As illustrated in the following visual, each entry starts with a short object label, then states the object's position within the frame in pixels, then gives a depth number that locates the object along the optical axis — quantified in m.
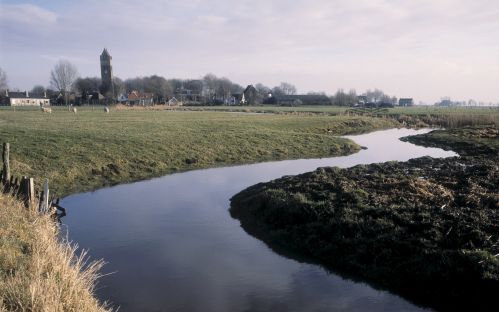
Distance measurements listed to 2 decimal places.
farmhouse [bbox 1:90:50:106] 134.62
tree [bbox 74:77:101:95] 152.21
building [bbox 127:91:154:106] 143.30
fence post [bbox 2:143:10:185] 17.31
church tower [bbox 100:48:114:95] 162.38
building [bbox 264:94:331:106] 161.75
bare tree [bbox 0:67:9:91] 132.56
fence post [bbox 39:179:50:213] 14.92
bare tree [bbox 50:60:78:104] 137.00
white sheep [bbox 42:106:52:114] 67.03
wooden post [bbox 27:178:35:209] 15.26
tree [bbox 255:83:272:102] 167.02
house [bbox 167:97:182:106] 141.20
